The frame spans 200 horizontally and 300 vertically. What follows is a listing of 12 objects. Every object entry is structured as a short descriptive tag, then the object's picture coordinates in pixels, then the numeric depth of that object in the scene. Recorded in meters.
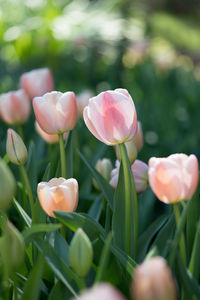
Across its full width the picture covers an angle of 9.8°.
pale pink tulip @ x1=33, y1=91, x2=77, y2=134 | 1.29
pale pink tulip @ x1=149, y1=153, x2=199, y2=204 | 1.15
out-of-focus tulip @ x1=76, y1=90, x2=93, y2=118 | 1.81
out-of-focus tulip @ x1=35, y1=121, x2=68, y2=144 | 1.48
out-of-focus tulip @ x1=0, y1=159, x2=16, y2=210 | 1.10
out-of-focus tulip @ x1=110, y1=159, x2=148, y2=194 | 1.32
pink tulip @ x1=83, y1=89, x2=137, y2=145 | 1.22
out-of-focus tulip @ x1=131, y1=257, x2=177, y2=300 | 1.02
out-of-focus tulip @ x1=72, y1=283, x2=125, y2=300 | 1.00
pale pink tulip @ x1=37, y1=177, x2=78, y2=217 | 1.20
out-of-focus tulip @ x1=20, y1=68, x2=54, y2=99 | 1.63
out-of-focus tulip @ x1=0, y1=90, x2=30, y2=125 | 1.51
